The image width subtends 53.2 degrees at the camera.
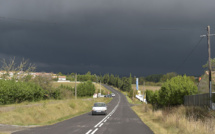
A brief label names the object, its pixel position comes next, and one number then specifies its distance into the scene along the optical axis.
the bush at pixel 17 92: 33.09
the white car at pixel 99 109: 29.14
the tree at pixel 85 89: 100.75
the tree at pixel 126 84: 163.12
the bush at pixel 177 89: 33.16
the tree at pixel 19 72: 56.53
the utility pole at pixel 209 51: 21.66
